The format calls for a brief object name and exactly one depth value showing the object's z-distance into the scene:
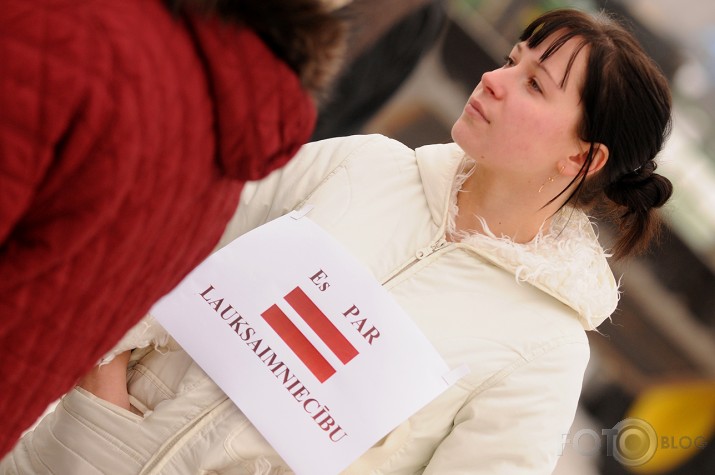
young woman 2.75
